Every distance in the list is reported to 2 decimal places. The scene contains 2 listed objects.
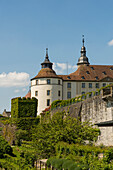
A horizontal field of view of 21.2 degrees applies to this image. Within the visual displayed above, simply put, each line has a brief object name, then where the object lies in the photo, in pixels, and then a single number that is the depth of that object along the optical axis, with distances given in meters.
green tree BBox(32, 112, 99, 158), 29.17
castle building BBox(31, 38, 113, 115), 67.25
